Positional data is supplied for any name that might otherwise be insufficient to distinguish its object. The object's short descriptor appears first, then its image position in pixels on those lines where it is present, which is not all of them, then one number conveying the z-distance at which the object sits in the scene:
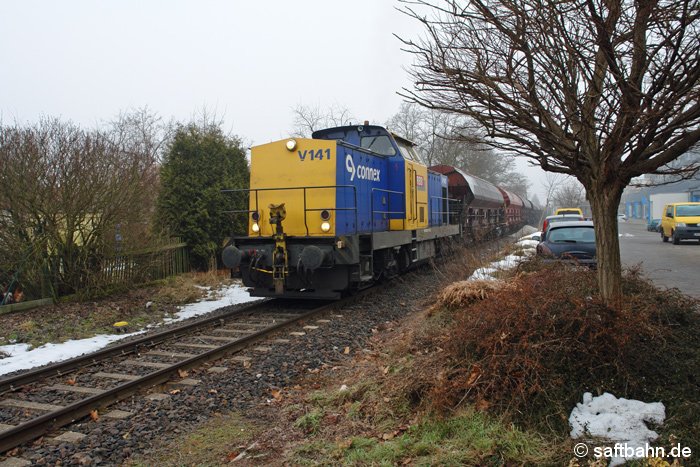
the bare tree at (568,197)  50.18
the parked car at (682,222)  23.17
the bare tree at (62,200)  9.55
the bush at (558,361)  3.78
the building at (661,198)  52.90
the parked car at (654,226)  42.12
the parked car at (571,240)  11.18
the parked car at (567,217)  21.68
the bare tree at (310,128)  36.62
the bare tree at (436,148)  38.66
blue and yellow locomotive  9.09
